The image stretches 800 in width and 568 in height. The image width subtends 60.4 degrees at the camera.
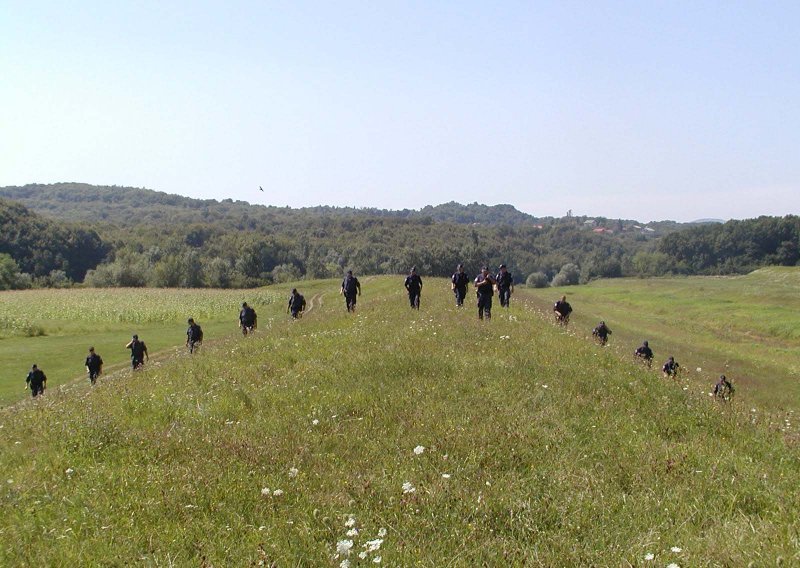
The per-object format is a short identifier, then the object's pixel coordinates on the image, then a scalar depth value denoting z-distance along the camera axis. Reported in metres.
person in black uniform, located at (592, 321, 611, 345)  26.83
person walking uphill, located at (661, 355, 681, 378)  21.52
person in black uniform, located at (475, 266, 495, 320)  24.42
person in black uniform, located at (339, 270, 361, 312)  30.81
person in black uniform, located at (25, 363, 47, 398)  24.80
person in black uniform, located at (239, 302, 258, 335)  30.48
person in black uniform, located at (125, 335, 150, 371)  26.89
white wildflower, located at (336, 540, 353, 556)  6.66
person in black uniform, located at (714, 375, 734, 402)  18.55
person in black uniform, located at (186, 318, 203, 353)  28.45
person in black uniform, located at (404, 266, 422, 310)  28.90
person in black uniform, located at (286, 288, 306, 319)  33.16
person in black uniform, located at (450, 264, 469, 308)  28.64
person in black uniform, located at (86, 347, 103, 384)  25.75
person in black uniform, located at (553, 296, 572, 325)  28.15
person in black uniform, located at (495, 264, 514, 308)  29.50
